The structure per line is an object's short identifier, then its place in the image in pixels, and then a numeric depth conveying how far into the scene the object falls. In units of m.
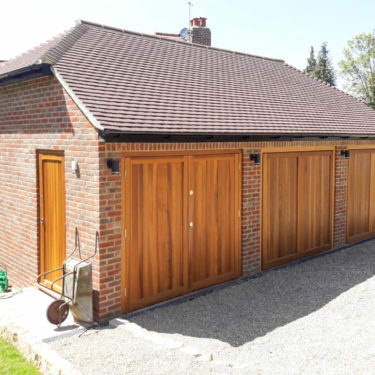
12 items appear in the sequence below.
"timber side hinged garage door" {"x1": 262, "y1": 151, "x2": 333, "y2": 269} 9.52
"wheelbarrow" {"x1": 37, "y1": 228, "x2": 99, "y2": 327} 6.53
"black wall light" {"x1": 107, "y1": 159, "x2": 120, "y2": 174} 6.58
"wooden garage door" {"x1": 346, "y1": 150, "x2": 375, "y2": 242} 12.00
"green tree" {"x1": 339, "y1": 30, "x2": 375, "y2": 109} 47.81
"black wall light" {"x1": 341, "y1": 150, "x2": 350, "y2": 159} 11.38
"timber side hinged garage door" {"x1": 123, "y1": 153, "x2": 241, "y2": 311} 7.08
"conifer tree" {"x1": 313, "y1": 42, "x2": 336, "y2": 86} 59.03
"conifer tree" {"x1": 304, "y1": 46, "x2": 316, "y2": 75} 63.50
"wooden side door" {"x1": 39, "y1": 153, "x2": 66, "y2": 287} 7.80
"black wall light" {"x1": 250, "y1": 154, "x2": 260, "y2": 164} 8.93
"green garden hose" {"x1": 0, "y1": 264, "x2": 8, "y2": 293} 9.09
